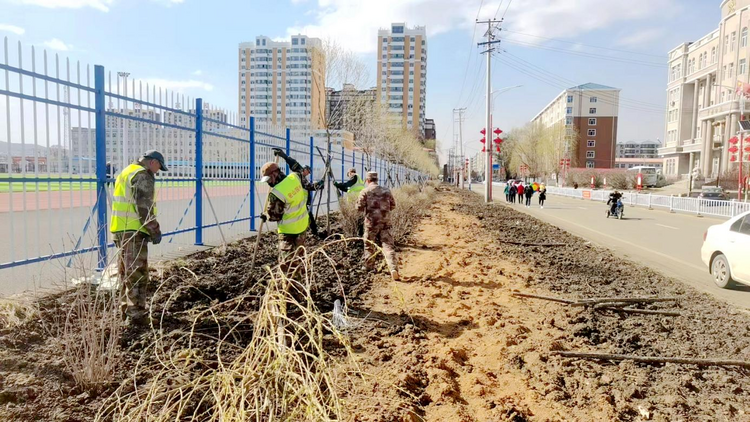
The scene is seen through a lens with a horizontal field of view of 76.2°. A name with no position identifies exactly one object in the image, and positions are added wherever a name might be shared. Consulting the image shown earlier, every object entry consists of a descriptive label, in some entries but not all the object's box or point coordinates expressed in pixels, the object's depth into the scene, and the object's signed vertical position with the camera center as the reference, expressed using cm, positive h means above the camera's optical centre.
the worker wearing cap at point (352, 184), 949 -21
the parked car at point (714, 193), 3004 -55
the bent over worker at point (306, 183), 698 -14
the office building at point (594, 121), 9519 +1210
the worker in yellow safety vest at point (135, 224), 443 -51
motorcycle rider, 1998 -75
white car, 712 -104
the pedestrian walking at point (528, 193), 2780 -75
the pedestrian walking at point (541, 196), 2665 -86
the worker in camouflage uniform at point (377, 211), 789 -58
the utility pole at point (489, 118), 2795 +370
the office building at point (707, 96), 5194 +1163
